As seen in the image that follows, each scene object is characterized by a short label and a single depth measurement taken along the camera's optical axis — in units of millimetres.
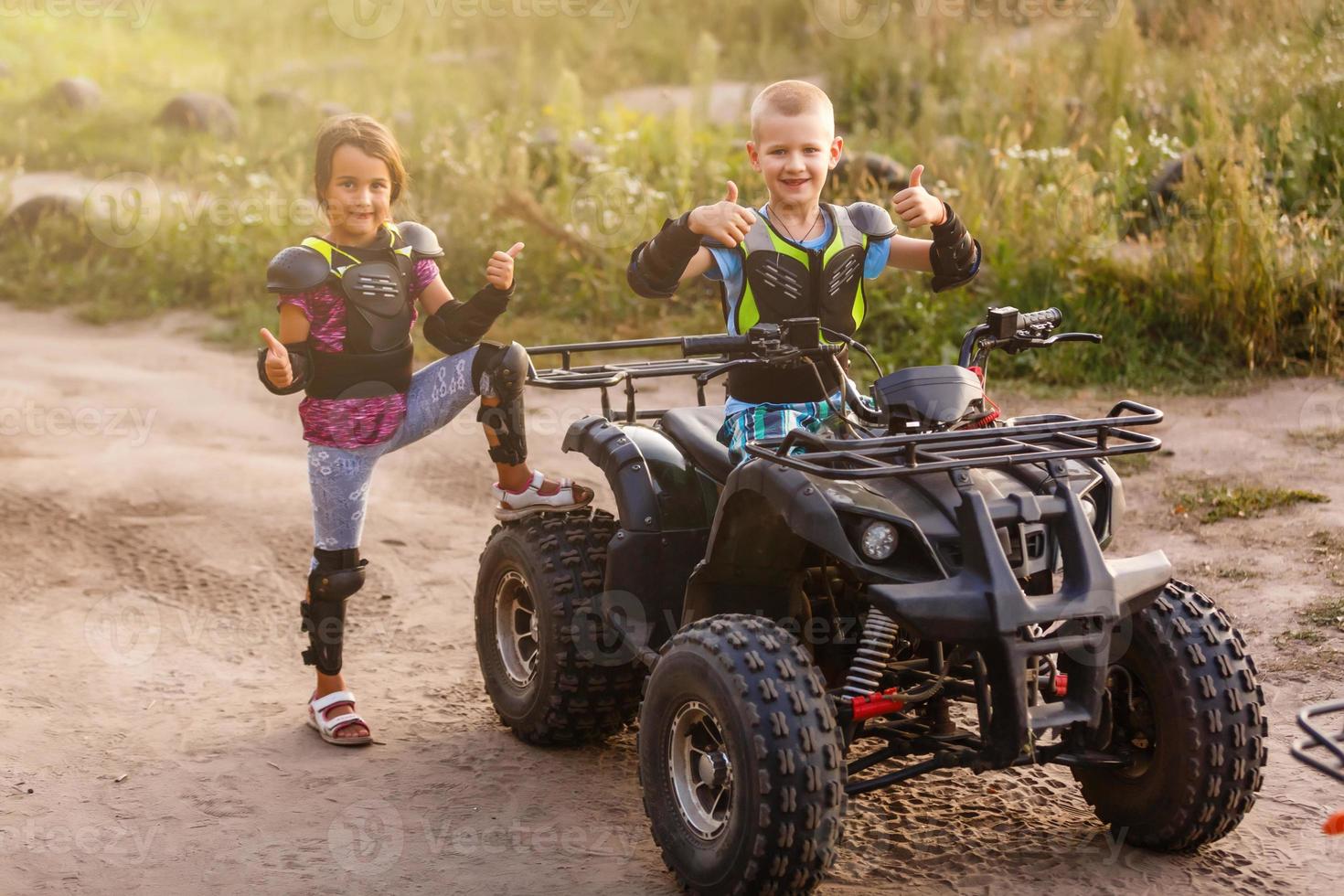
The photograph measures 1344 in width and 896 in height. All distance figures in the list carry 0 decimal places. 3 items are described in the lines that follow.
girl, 4391
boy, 3895
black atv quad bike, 3215
